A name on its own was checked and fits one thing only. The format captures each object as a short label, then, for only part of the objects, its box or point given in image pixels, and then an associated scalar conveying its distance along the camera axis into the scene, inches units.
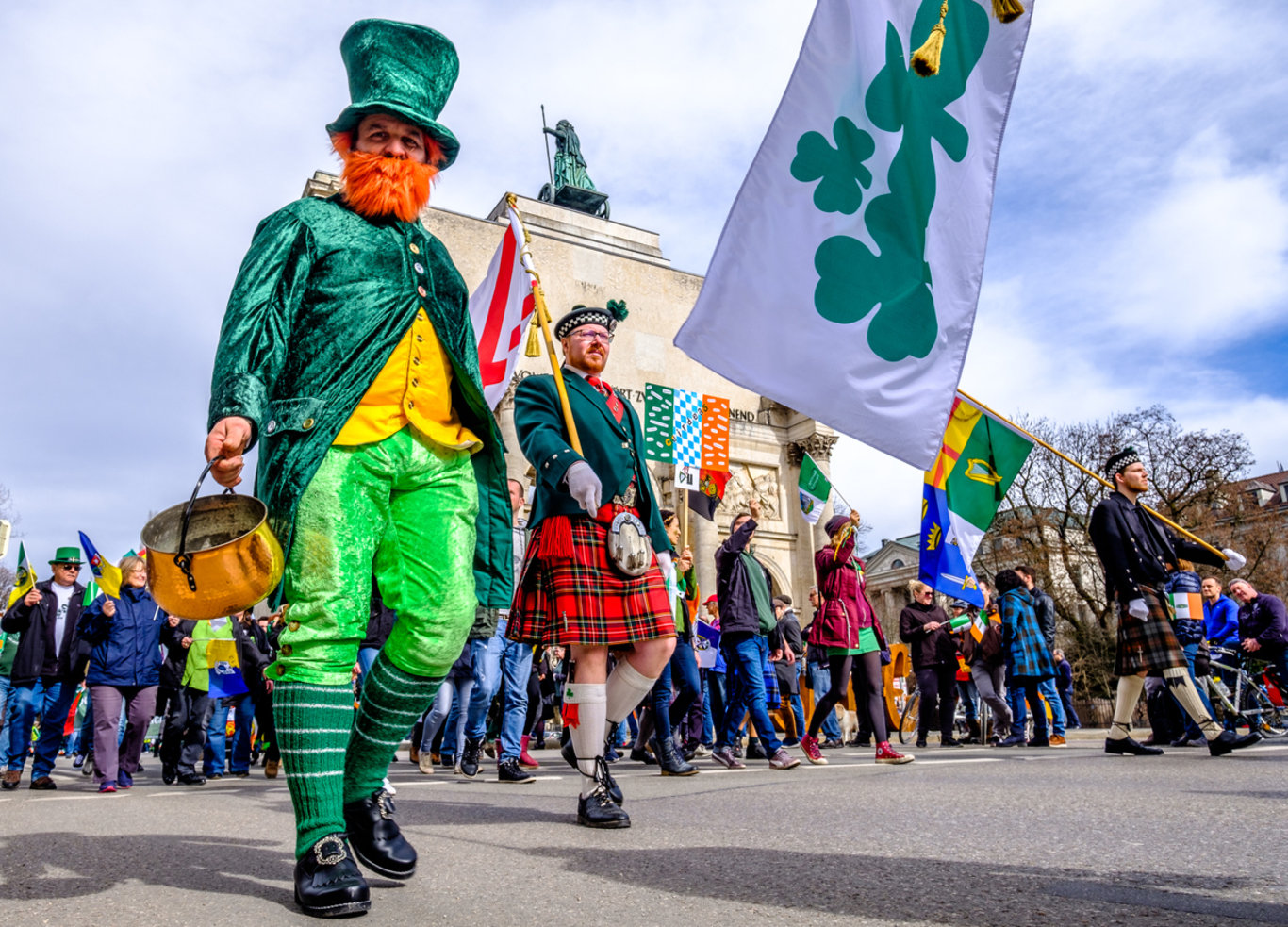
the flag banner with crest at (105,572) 385.4
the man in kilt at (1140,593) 265.6
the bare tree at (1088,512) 1264.8
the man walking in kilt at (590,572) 156.4
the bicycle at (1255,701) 439.0
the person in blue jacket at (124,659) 329.4
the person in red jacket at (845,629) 316.2
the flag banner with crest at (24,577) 450.5
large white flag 120.3
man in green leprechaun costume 101.8
